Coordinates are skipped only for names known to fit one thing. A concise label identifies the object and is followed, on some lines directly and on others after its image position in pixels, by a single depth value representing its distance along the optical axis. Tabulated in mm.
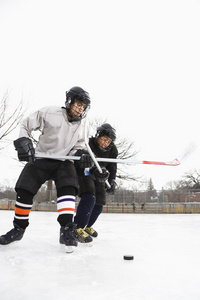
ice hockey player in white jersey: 1950
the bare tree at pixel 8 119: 9305
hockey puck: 1654
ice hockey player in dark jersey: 2350
